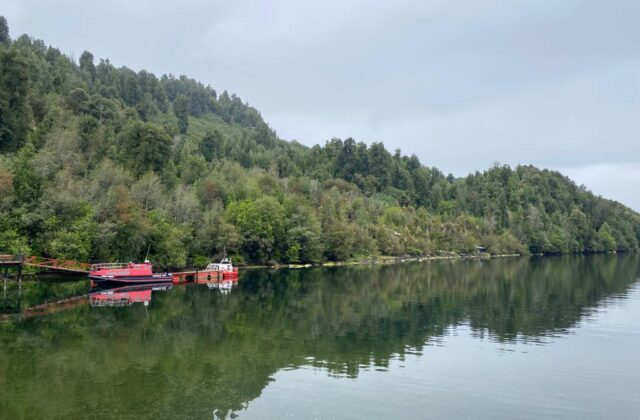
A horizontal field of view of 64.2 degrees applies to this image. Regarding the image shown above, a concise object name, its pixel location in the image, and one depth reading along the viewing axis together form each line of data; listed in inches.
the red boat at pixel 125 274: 2501.2
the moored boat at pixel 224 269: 3056.1
